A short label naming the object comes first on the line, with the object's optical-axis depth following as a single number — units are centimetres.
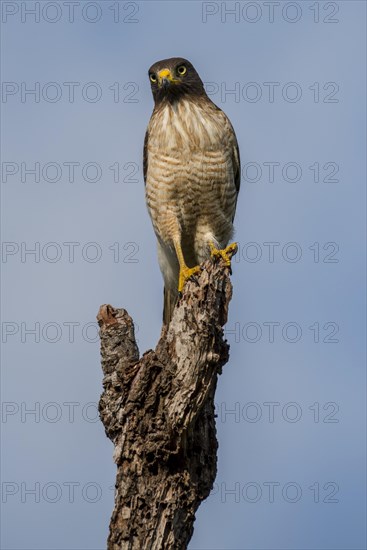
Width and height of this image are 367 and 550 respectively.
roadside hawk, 2045
